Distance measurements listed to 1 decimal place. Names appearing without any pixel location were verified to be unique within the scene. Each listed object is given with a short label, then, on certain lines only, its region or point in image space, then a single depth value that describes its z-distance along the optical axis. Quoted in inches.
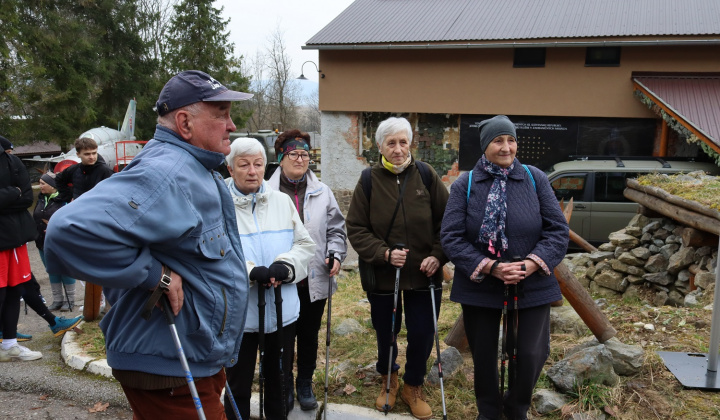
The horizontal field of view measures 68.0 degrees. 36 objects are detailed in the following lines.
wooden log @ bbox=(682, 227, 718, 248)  233.8
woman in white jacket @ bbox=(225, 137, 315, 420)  124.2
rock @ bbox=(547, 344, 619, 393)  137.9
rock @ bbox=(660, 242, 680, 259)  256.4
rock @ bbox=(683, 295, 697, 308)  210.6
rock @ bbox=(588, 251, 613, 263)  291.9
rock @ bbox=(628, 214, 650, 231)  283.5
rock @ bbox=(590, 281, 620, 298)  267.9
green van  393.4
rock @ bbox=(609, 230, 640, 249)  278.7
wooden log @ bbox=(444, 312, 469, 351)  171.8
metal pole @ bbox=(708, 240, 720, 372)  140.5
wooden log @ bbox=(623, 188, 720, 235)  216.8
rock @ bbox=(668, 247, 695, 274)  241.0
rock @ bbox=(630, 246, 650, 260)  266.1
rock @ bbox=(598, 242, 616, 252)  294.4
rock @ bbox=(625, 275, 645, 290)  263.6
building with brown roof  537.6
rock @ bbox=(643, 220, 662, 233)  273.4
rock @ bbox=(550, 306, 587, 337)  182.9
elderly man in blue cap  69.3
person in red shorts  185.2
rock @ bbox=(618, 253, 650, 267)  266.4
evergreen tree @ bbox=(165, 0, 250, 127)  933.2
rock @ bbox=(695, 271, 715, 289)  222.0
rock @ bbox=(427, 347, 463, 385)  156.8
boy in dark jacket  220.7
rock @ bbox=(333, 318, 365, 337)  204.5
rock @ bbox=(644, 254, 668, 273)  257.6
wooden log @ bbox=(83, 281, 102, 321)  214.1
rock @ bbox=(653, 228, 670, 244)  268.4
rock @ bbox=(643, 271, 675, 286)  252.6
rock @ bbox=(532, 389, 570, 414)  135.3
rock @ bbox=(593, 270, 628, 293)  267.3
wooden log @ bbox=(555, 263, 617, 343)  155.9
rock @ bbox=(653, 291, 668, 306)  246.8
